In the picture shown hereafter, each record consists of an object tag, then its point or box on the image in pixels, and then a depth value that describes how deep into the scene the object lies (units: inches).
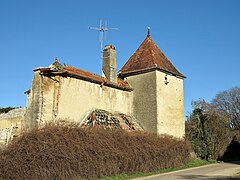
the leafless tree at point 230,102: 2038.6
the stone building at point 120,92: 732.7
